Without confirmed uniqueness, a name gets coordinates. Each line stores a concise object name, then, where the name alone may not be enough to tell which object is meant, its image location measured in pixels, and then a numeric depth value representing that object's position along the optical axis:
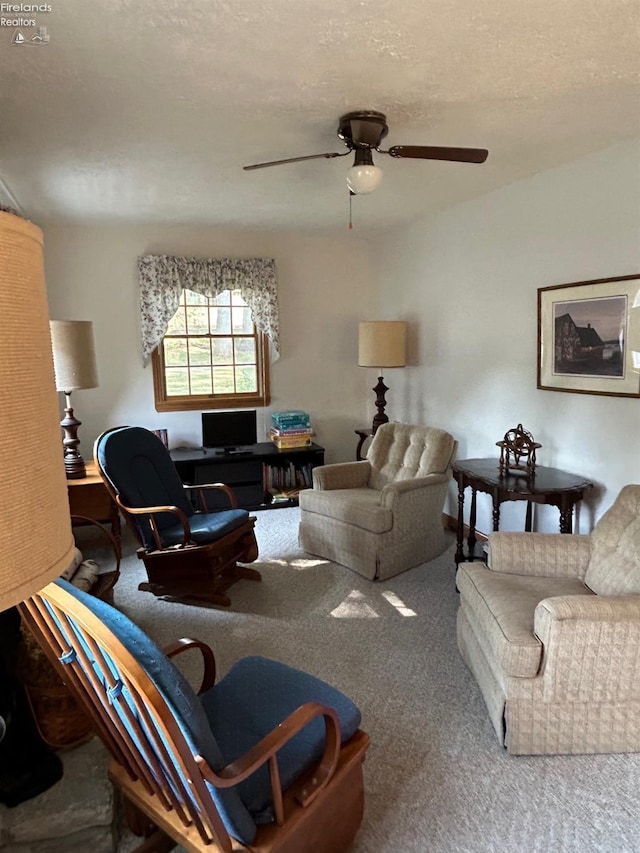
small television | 5.29
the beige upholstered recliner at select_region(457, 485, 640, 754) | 2.02
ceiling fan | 2.49
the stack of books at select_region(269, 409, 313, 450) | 5.36
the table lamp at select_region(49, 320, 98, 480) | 3.70
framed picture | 3.11
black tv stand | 4.98
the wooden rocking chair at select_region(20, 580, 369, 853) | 1.23
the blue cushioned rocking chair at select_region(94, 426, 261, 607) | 3.33
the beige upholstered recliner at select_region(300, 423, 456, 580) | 3.65
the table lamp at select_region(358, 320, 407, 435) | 4.81
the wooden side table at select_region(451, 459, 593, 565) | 3.13
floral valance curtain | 5.02
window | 5.29
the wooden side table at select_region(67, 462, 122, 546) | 3.83
